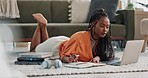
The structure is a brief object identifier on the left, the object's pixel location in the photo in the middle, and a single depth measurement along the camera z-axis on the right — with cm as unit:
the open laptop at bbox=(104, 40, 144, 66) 196
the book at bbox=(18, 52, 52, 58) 225
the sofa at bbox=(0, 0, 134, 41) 331
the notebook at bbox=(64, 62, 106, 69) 189
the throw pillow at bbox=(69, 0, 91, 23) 388
